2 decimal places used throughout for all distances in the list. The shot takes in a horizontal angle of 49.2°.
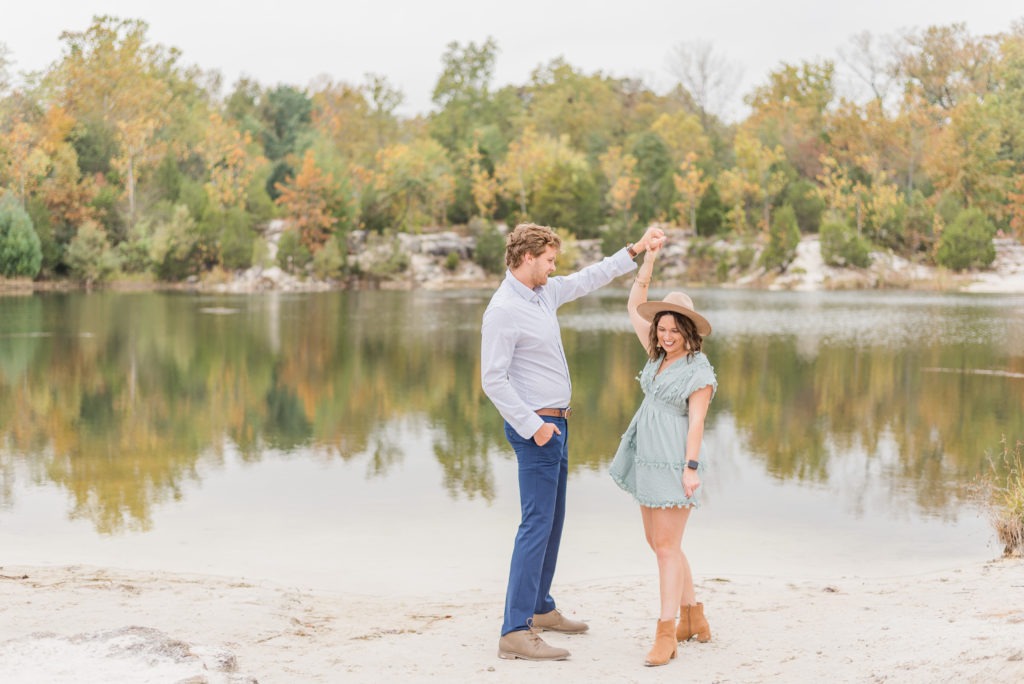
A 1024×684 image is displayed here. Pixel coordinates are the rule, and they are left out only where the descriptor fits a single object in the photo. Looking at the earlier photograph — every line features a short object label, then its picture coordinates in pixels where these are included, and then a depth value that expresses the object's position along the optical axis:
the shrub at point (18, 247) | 41.97
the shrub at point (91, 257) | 45.88
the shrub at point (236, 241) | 47.69
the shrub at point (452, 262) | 50.69
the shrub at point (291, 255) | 49.19
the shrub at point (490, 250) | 50.25
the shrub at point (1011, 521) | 6.11
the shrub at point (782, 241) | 45.66
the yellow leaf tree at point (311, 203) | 50.88
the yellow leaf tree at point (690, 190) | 51.78
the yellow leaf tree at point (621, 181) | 53.09
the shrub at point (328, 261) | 49.16
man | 4.22
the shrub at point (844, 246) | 44.31
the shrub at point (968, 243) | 43.25
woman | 4.22
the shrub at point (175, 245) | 46.88
